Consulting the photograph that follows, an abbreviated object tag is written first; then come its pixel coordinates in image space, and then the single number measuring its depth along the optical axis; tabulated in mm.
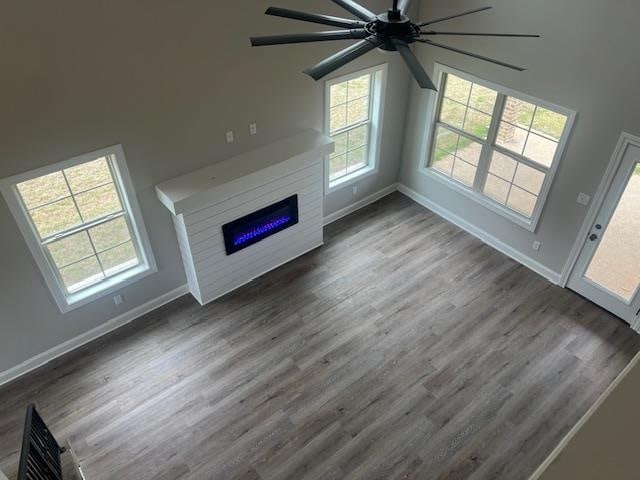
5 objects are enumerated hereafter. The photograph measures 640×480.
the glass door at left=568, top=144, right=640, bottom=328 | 4863
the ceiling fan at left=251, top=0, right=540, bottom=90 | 2453
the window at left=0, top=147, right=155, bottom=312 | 4281
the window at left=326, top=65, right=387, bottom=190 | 6039
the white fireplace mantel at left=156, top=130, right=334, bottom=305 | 4973
